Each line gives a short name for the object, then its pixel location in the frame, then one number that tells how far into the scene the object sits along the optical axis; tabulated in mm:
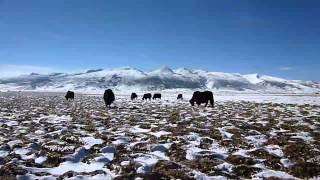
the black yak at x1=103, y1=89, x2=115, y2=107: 32491
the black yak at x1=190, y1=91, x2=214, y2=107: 33625
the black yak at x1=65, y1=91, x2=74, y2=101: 48762
